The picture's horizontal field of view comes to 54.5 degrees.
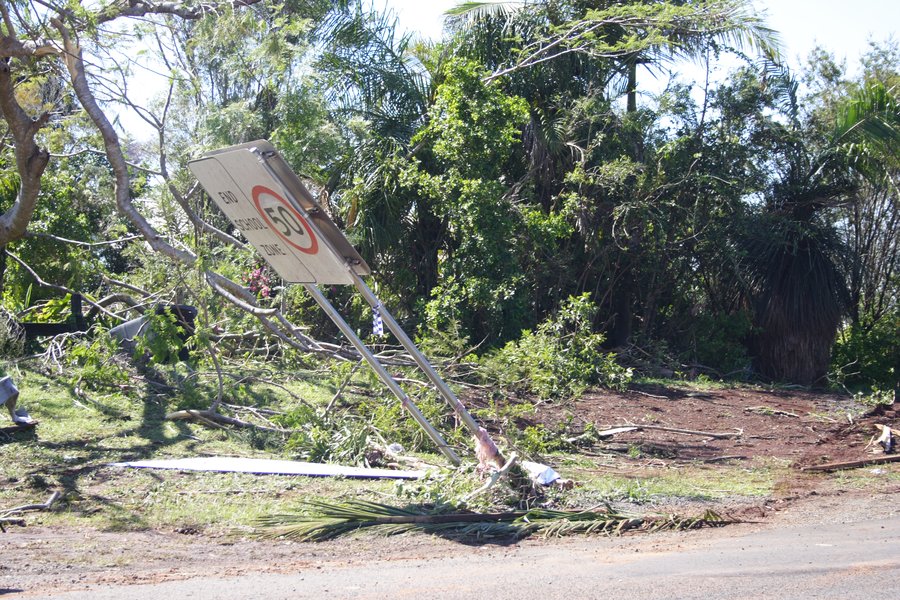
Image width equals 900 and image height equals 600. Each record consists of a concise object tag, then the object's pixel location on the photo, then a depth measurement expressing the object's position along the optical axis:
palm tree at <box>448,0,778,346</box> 14.44
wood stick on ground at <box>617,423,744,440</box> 10.08
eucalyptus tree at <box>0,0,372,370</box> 8.45
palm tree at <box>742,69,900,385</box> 14.66
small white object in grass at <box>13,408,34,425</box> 7.76
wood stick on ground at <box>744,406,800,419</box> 11.61
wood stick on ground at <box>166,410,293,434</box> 8.62
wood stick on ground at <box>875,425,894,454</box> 8.70
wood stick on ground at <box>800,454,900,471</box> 8.14
